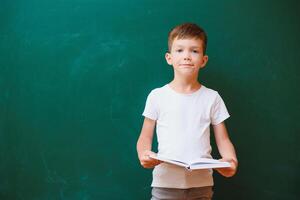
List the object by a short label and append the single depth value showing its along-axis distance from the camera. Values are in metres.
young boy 1.93
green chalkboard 2.23
